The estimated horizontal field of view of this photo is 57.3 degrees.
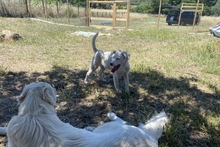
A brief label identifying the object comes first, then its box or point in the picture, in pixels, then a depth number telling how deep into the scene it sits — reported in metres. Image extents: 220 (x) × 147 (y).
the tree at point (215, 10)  32.16
